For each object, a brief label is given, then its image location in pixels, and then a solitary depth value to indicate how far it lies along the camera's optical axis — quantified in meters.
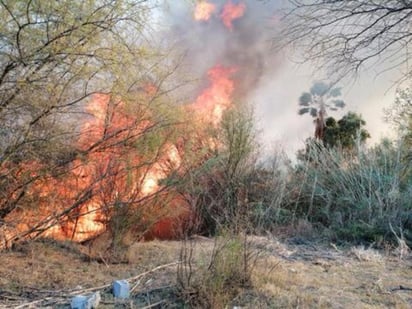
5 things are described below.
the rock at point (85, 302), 4.33
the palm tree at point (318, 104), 21.27
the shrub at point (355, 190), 9.48
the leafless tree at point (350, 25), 4.68
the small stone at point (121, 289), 4.79
